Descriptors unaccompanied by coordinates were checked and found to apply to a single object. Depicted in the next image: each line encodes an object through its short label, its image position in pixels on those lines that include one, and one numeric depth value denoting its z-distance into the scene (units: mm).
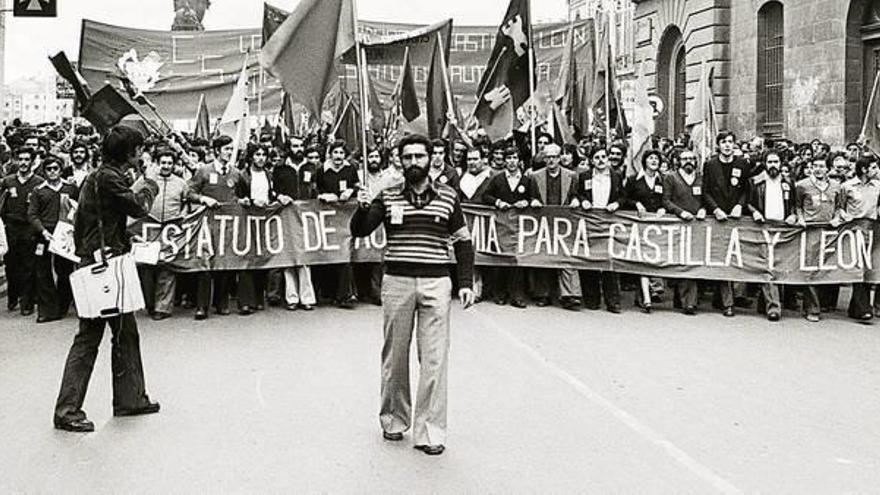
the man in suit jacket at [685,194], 12492
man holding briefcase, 7223
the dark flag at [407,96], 15359
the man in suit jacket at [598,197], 12609
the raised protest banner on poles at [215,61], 19969
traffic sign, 17359
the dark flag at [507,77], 14234
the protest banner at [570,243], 12180
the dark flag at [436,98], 15562
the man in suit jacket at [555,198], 12578
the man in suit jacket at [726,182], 12500
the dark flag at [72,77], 11883
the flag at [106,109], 12641
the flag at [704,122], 15477
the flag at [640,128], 13555
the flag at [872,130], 13984
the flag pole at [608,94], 15586
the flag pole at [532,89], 13912
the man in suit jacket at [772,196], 12352
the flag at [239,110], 13945
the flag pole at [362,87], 8355
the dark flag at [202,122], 21000
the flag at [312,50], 9898
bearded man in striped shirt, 6652
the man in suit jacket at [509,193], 12930
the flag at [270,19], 16141
